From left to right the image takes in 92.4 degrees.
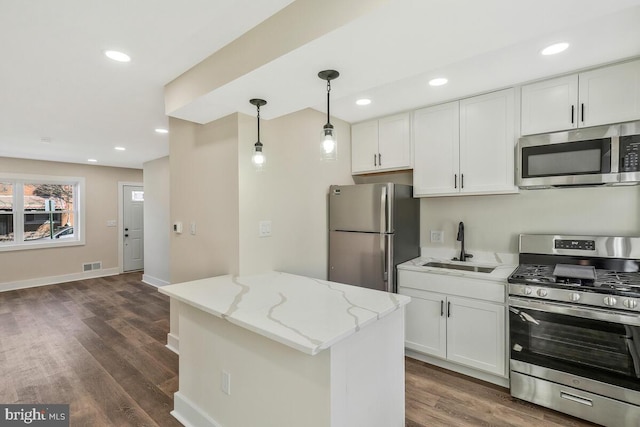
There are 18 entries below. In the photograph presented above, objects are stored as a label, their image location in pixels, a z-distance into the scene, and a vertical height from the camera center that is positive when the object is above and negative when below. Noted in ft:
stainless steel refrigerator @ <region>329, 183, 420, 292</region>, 9.01 -0.66
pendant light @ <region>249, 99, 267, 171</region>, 6.96 +1.37
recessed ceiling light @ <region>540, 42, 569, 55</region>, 5.85 +3.16
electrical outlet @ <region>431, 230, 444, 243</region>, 10.34 -0.85
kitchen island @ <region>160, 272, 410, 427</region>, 4.44 -2.44
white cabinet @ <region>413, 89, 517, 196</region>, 8.16 +1.85
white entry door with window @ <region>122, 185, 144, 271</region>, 22.26 -1.11
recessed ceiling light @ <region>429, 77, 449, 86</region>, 7.45 +3.20
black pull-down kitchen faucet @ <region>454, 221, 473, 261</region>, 9.64 -0.92
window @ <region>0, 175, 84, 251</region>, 17.95 +0.09
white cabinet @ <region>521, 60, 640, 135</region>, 6.64 +2.57
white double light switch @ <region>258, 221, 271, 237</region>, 8.14 -0.46
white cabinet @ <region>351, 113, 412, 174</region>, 9.89 +2.25
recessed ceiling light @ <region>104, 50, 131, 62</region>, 6.18 +3.23
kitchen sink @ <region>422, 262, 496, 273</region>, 8.75 -1.69
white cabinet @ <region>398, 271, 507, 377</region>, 7.70 -2.98
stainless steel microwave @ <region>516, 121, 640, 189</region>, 6.64 +1.24
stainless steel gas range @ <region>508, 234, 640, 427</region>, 6.01 -2.59
